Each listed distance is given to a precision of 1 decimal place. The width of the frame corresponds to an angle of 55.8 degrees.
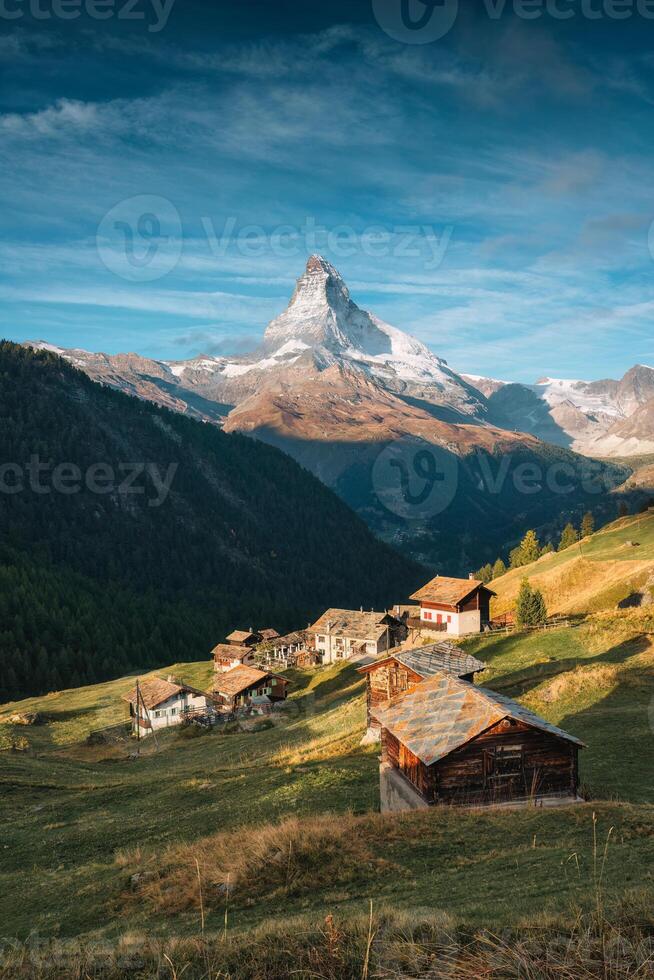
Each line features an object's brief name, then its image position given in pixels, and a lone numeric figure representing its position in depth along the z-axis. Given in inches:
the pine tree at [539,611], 2655.0
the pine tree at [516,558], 5661.4
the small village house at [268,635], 4544.5
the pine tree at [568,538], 5616.1
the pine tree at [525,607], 2682.1
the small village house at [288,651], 3937.0
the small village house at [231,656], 3870.6
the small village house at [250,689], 3095.5
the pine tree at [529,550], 5472.4
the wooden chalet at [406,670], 1617.9
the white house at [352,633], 3634.4
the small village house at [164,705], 2915.8
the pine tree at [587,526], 5883.4
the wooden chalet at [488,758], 983.6
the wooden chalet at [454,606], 3016.7
